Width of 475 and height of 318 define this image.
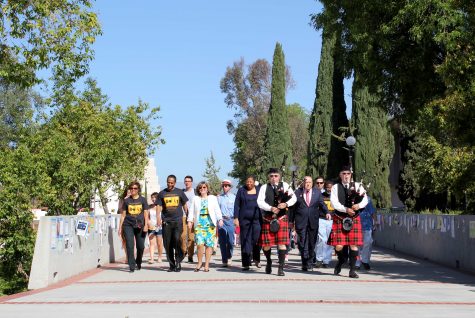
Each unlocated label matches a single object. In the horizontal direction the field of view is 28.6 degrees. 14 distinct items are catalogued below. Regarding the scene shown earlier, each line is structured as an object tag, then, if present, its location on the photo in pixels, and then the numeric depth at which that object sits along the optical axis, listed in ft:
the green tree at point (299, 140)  279.49
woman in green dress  59.77
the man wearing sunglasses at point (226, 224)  64.54
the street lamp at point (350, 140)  106.93
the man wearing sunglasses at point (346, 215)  53.55
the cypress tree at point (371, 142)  163.43
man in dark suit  60.39
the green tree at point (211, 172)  229.99
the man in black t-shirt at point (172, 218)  60.18
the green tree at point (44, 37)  68.03
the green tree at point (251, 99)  272.90
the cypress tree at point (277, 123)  227.81
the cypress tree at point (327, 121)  188.55
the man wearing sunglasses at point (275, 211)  54.65
